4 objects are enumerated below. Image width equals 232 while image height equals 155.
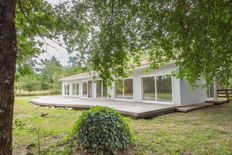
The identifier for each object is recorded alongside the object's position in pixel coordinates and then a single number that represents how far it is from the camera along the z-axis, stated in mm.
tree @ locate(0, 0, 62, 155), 1568
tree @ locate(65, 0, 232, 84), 2949
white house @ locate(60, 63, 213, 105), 8698
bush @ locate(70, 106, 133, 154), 3369
